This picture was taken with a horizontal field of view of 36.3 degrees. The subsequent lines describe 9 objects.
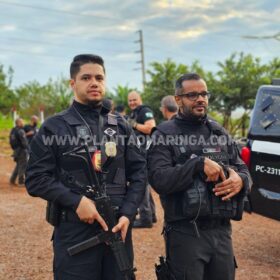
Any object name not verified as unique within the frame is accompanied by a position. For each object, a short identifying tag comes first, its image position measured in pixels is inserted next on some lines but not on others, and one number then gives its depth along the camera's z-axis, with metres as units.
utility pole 36.54
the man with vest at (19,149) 10.84
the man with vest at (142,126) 5.72
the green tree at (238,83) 17.06
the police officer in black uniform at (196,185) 2.53
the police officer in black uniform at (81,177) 2.39
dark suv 4.12
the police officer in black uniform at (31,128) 11.95
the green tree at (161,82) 18.31
